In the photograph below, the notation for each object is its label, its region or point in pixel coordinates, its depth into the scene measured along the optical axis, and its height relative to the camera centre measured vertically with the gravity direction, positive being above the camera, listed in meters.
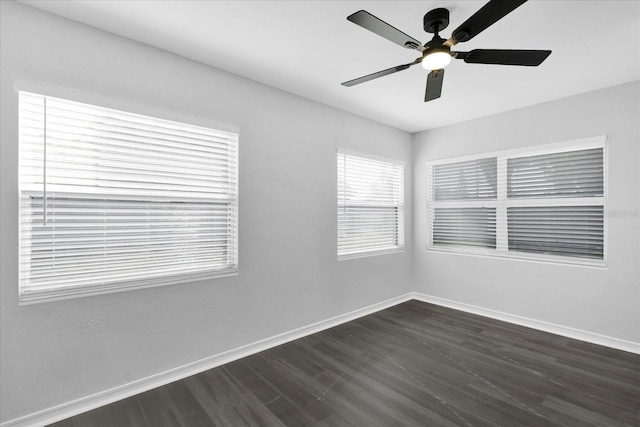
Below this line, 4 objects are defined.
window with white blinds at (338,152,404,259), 3.99 +0.13
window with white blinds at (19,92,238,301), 2.02 +0.11
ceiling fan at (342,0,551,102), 1.57 +1.04
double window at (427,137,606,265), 3.40 +0.16
